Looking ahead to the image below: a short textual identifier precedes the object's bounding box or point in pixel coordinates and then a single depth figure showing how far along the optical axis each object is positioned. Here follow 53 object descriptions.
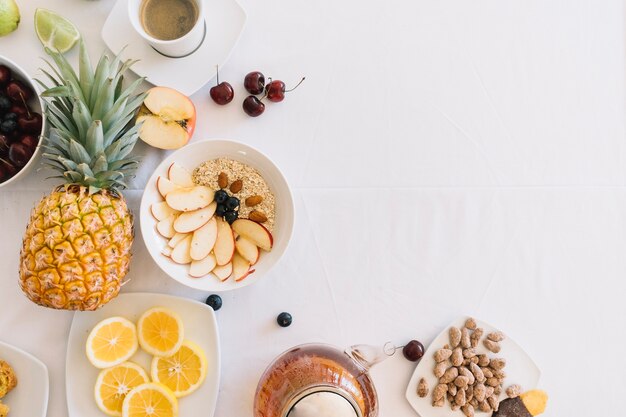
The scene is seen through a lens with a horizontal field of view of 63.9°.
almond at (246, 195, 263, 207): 1.05
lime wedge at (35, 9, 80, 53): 1.05
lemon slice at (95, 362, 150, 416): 1.02
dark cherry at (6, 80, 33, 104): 1.00
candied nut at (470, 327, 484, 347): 1.11
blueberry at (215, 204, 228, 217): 1.05
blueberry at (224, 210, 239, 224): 1.05
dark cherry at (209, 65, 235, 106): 1.09
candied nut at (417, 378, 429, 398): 1.09
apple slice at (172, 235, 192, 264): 1.03
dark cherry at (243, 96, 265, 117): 1.09
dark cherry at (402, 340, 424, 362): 1.10
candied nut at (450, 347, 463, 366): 1.09
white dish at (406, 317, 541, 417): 1.10
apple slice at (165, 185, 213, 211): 1.02
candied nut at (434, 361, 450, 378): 1.09
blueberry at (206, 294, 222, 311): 1.08
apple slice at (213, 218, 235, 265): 1.04
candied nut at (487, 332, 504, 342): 1.12
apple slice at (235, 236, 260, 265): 1.04
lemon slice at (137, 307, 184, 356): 1.03
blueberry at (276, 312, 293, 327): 1.09
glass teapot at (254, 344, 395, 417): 0.86
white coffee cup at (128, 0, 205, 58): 0.98
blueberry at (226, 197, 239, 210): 1.04
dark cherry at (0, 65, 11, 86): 1.00
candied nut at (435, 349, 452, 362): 1.09
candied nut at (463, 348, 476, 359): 1.10
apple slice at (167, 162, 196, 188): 1.03
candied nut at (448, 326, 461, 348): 1.11
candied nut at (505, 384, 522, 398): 1.11
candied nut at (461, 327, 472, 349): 1.11
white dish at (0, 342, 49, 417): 1.03
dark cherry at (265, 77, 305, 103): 1.09
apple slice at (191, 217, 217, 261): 1.03
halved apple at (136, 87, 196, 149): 1.02
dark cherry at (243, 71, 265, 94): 1.10
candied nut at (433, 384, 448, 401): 1.09
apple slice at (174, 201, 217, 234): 1.03
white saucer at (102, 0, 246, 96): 1.06
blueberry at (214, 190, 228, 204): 1.04
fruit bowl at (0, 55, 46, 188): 0.97
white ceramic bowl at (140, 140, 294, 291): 1.01
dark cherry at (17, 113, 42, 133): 1.00
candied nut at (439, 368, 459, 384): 1.09
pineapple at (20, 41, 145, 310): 0.88
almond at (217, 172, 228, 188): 1.05
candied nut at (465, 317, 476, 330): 1.11
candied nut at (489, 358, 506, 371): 1.11
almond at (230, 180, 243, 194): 1.05
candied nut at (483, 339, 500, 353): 1.11
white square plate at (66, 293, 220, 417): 1.04
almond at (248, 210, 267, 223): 1.05
